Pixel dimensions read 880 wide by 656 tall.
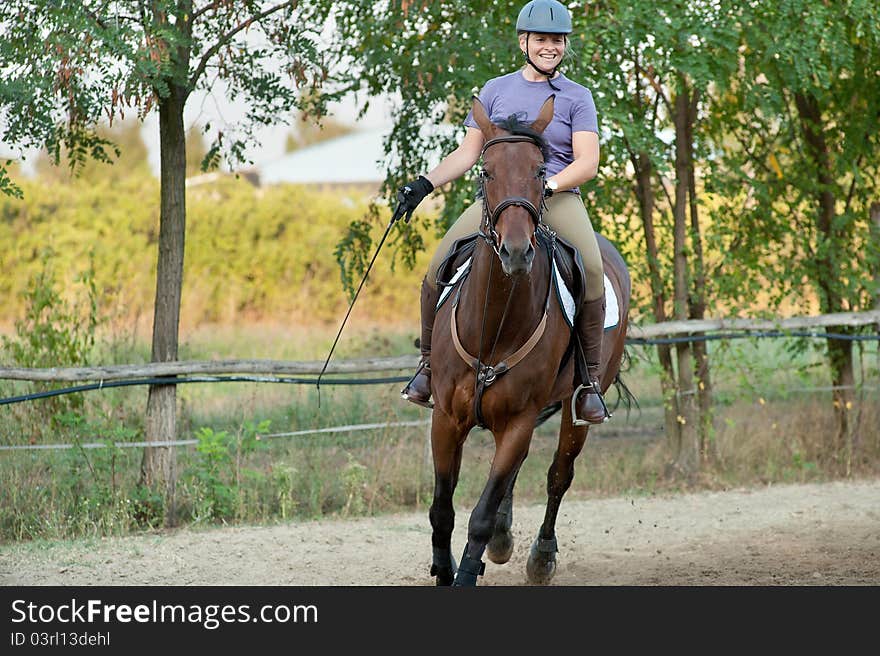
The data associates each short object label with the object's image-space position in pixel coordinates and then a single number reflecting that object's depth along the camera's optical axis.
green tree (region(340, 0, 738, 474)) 15.36
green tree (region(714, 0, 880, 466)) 19.56
